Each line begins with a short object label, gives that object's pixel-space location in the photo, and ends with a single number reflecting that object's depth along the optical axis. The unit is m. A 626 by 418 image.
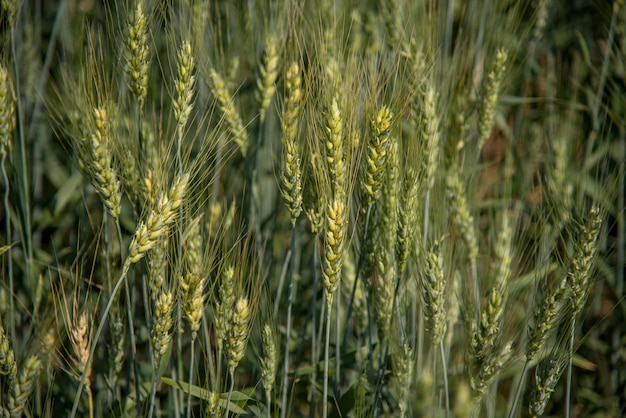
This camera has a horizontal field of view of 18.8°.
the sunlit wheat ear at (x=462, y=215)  1.72
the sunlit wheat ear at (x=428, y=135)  1.64
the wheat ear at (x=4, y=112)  1.62
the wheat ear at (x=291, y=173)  1.56
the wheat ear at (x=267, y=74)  1.70
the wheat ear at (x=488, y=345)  1.53
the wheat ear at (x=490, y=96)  1.73
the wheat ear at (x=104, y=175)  1.55
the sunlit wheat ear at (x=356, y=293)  1.71
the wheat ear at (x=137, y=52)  1.58
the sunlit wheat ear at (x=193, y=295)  1.54
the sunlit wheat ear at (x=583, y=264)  1.56
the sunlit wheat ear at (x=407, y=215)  1.55
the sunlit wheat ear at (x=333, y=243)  1.53
